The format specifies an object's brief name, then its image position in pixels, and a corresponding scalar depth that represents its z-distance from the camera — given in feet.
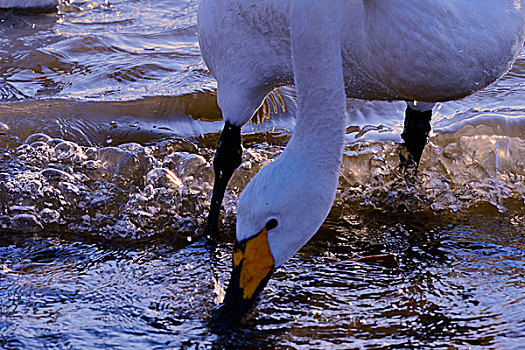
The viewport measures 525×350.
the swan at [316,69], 21.35
